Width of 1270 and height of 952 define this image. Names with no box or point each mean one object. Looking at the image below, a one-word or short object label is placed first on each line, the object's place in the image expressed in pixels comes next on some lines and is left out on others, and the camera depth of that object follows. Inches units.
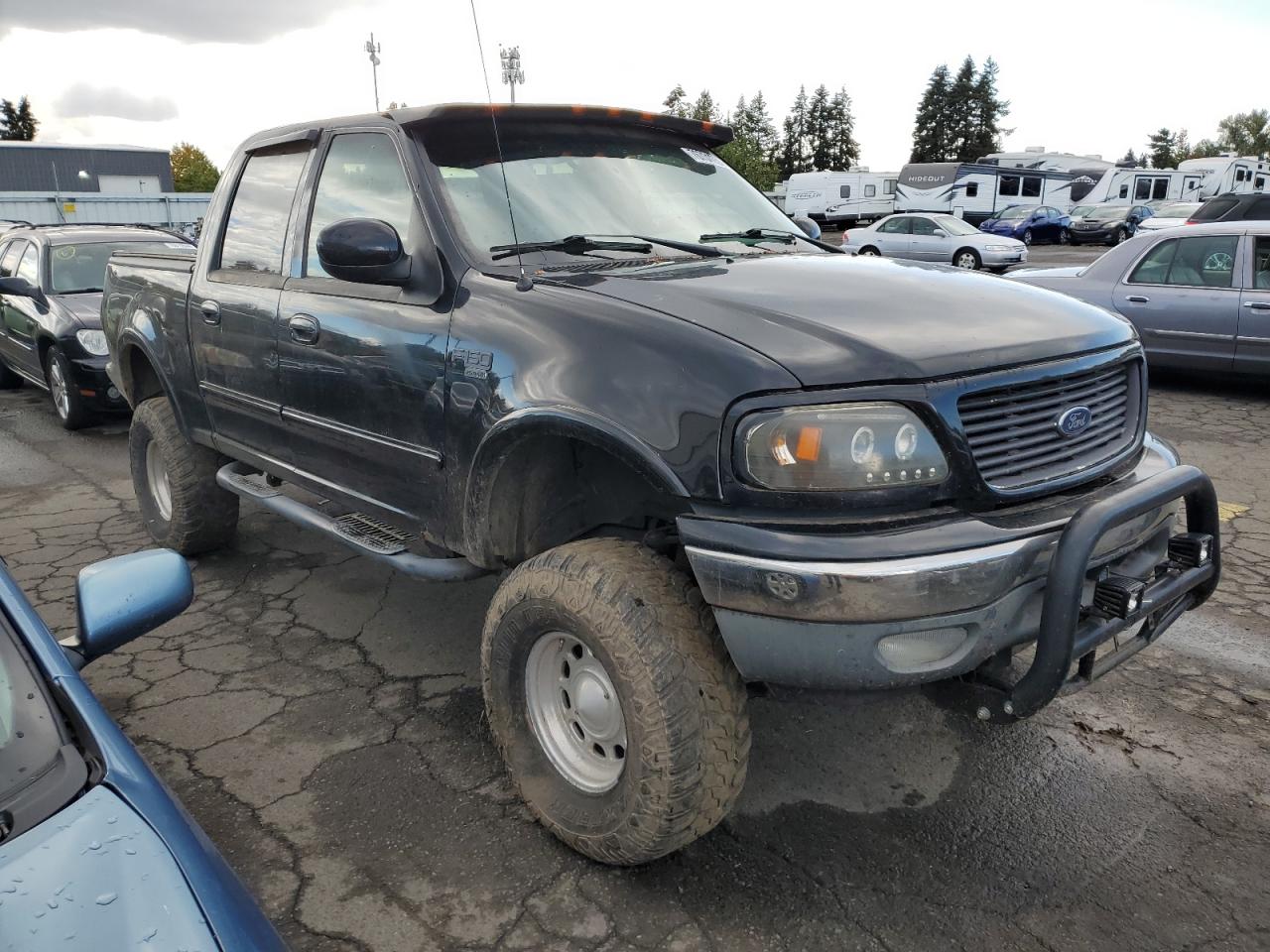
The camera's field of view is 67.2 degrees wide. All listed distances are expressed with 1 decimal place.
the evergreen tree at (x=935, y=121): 3405.5
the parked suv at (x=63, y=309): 302.8
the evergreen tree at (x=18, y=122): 3582.7
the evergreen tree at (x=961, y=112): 3363.7
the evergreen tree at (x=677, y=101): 2599.9
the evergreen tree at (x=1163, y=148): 3932.1
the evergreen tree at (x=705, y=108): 2362.0
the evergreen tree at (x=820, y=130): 3526.1
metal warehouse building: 1699.1
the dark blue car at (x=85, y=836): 48.3
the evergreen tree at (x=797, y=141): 3548.2
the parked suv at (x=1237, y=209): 563.8
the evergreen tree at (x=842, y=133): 3499.8
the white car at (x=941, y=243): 868.0
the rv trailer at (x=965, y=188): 1460.4
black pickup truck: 83.2
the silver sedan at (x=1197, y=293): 306.7
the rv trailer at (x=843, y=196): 1567.4
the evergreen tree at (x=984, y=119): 3363.7
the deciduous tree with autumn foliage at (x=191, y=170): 2938.0
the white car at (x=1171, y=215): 939.3
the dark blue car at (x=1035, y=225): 1304.1
